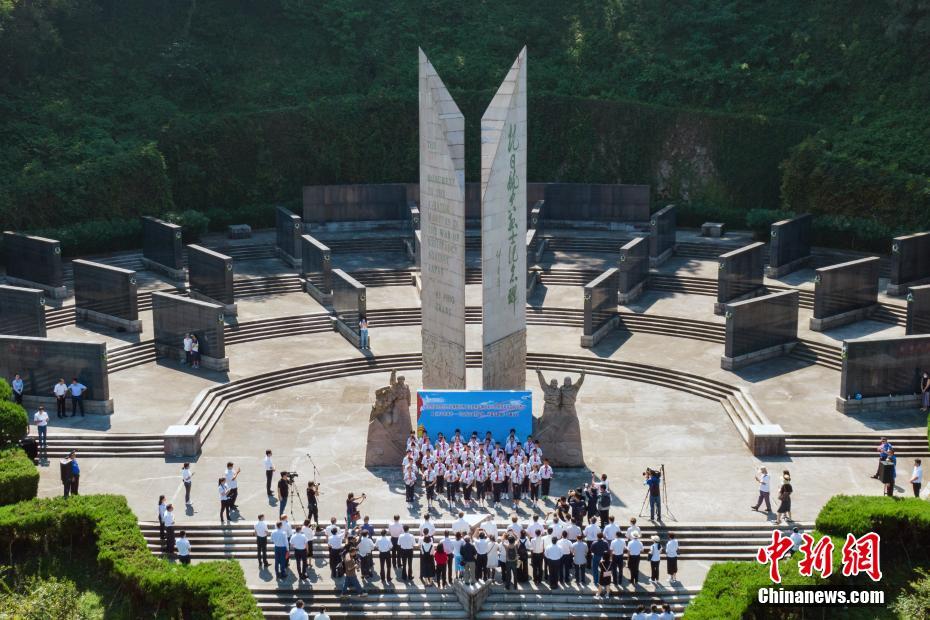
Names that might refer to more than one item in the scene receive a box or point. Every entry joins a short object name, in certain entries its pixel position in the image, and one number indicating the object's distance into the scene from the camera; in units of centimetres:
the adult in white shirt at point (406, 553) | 2512
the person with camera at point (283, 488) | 2745
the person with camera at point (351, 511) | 2670
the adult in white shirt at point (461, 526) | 2519
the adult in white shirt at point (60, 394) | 3319
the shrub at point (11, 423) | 2925
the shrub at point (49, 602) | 2376
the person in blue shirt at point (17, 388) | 3381
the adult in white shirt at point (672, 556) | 2491
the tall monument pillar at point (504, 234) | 3073
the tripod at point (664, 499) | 2780
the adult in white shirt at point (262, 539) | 2538
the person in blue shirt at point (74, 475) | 2819
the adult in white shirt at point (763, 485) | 2744
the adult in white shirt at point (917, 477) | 2831
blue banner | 3062
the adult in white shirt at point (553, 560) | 2475
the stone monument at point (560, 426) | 3023
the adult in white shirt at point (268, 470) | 2884
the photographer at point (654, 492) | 2695
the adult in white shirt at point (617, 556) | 2458
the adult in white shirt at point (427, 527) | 2502
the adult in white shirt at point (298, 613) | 2204
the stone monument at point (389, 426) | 3039
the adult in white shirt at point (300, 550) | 2494
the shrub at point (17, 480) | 2711
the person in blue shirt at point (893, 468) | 2856
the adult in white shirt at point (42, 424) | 3077
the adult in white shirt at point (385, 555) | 2469
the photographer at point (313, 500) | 2677
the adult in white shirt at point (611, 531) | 2483
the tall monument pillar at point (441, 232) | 3053
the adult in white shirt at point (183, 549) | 2520
